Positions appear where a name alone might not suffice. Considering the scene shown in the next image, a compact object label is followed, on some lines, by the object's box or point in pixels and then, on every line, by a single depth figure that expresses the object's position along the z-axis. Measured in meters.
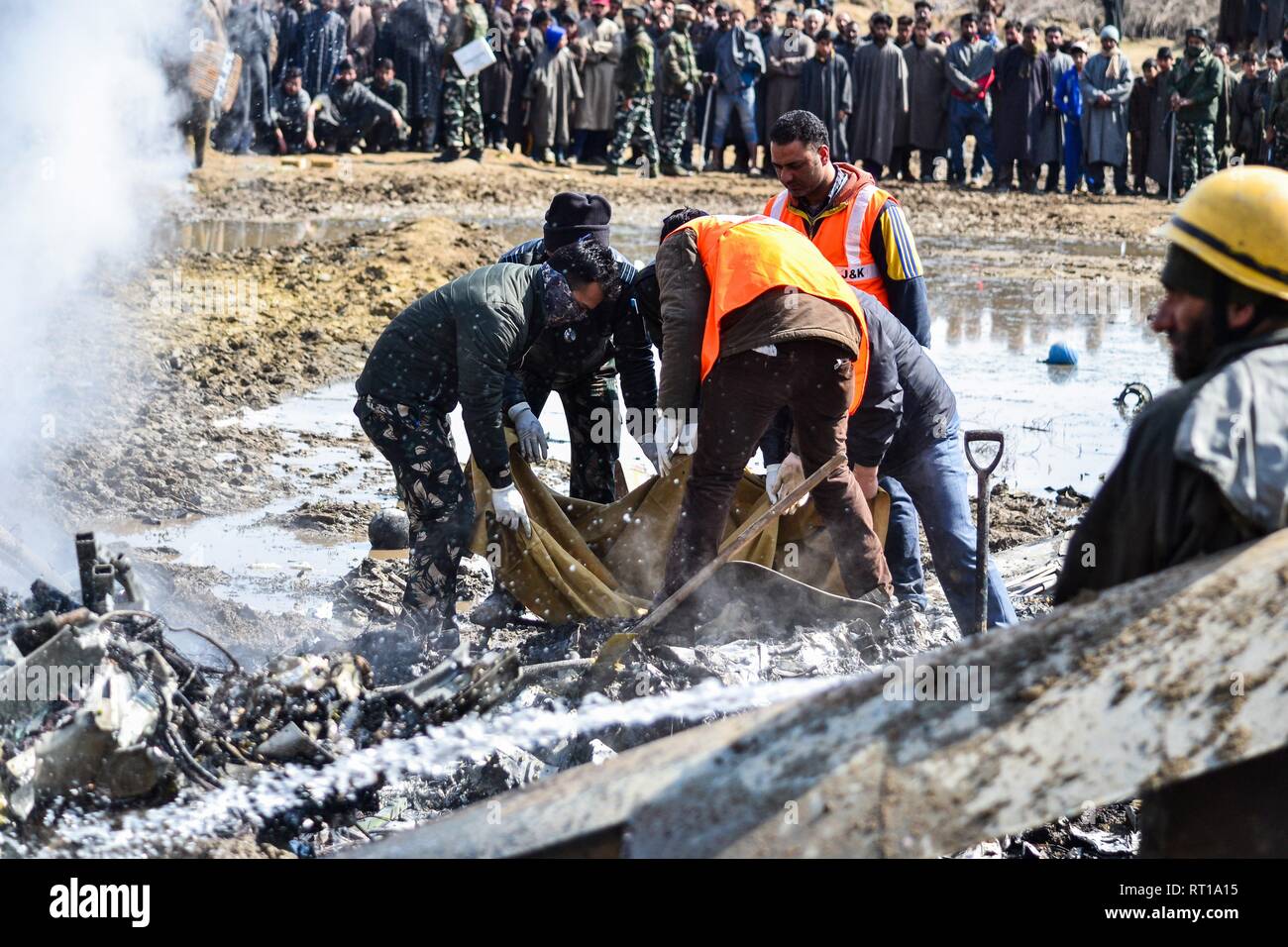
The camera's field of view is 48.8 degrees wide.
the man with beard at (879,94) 19.55
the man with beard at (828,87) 19.41
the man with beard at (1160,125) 19.53
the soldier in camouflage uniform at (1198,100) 18.91
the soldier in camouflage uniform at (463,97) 18.48
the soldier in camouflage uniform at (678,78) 19.27
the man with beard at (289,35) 18.11
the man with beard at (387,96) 18.81
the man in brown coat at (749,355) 4.93
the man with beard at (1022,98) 19.36
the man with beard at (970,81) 19.45
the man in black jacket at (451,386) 5.45
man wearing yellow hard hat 2.43
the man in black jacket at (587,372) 6.13
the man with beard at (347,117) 18.83
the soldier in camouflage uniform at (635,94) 19.02
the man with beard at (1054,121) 19.62
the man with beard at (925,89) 19.69
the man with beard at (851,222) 5.79
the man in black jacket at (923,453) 5.29
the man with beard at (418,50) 18.75
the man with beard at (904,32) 19.91
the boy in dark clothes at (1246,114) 19.78
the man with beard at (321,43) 18.16
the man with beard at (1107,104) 19.48
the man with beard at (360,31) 18.58
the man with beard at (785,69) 19.64
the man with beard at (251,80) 17.27
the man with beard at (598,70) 19.83
